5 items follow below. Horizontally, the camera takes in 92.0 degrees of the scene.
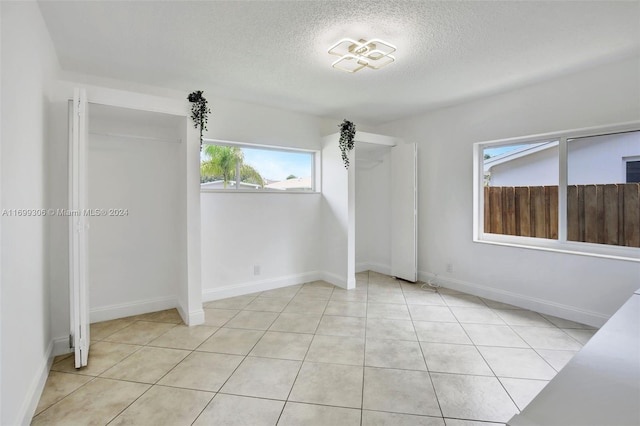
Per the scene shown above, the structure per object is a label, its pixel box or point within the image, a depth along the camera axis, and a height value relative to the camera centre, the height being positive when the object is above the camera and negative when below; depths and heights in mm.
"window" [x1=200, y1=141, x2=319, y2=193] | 3930 +610
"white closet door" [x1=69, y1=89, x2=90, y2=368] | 2258 -53
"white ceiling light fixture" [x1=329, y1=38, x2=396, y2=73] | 2471 +1353
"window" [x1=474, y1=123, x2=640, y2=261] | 3045 +214
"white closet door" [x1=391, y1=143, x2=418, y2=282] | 4609 +1
